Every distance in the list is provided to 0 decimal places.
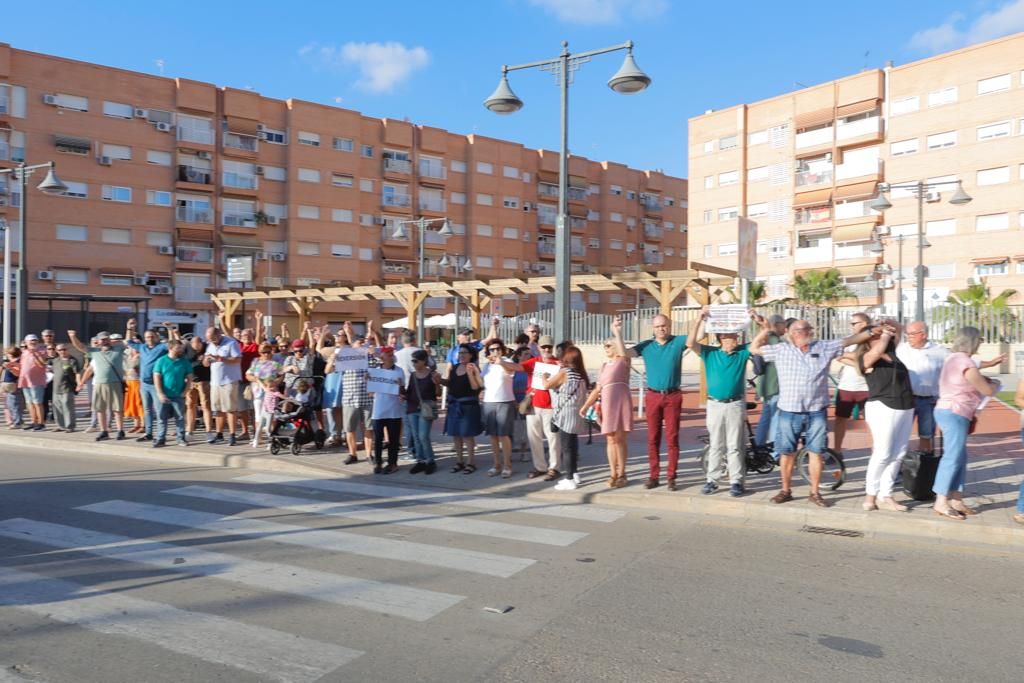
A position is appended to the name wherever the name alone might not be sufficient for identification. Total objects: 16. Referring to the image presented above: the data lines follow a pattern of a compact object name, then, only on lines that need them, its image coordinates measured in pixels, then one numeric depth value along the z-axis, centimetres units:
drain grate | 681
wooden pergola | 1836
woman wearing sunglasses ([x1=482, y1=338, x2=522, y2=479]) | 944
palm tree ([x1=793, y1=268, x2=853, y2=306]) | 4322
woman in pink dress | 857
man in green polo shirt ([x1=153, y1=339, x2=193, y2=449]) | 1145
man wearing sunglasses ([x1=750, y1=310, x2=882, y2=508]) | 748
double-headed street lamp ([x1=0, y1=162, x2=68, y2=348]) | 1814
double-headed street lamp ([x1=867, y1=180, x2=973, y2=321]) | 2230
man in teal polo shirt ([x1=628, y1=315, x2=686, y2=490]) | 823
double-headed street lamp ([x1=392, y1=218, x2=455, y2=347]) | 2389
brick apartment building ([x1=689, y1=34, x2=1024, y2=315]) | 4256
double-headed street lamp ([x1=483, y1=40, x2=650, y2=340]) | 1115
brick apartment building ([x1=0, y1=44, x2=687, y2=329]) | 4325
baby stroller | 1097
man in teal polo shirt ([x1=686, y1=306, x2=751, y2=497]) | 785
